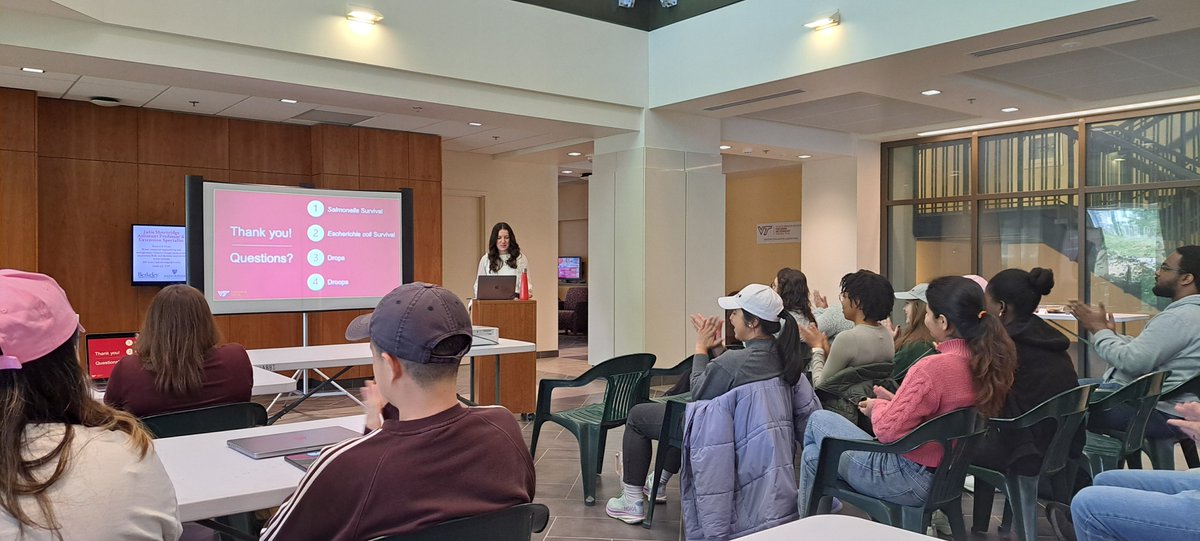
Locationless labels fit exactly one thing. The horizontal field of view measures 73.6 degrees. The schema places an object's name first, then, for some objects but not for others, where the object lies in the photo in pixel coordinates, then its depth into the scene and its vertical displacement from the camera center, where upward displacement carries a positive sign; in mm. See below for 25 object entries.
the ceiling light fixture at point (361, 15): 6039 +1904
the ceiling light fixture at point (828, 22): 6219 +1897
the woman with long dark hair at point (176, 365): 2885 -364
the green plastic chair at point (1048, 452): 3150 -751
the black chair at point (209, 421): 2785 -551
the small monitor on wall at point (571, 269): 15859 -72
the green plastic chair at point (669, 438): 3752 -822
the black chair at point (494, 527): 1537 -521
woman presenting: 7621 +92
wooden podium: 6543 -894
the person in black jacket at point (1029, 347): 3480 -368
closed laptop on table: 2379 -546
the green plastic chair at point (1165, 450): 3682 -905
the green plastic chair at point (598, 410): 4328 -822
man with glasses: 3801 -397
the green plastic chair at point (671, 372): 4645 -638
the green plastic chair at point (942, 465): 2826 -732
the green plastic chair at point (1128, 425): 3547 -727
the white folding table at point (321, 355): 4531 -540
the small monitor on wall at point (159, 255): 7848 +118
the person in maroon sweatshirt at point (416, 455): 1506 -371
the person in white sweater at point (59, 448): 1313 -308
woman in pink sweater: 2936 -454
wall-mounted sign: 12711 +505
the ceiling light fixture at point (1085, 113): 7766 +1576
